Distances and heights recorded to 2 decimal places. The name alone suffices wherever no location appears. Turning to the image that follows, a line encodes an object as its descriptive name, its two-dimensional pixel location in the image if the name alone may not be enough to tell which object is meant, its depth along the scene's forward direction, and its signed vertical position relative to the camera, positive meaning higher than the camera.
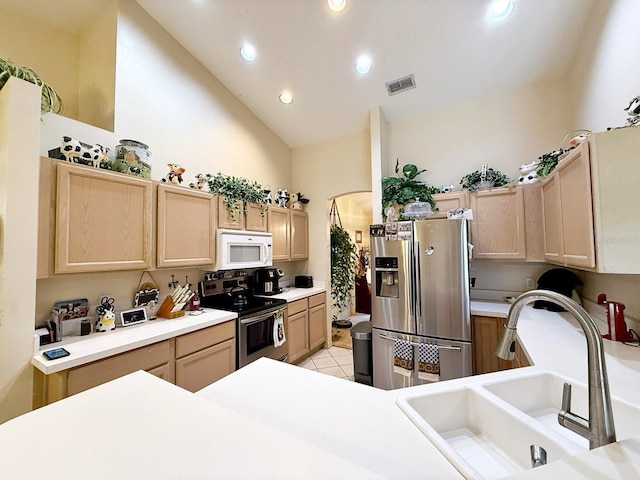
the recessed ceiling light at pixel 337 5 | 2.29 +2.13
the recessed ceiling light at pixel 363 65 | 2.76 +1.95
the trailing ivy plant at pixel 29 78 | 1.56 +1.09
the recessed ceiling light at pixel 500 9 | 2.18 +1.98
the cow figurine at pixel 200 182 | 2.74 +0.72
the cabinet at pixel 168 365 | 1.56 -0.78
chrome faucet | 0.67 -0.37
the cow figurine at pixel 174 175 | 2.46 +0.72
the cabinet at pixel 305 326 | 3.25 -1.01
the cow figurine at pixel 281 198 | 3.83 +0.75
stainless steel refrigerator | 2.40 -0.52
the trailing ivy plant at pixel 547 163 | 2.30 +0.73
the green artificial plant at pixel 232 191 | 2.87 +0.68
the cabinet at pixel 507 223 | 2.57 +0.24
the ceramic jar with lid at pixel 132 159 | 2.11 +0.76
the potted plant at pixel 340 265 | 4.37 -0.26
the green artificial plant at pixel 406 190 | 3.09 +0.68
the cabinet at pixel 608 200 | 1.31 +0.23
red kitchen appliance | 1.59 -0.48
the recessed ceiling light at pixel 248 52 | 2.83 +2.14
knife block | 2.41 -0.53
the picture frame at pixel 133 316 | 2.17 -0.53
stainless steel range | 2.57 -0.68
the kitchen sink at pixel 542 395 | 1.08 -0.64
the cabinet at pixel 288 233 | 3.56 +0.25
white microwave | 2.75 +0.02
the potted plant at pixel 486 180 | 2.84 +0.73
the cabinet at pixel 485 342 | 2.38 -0.87
